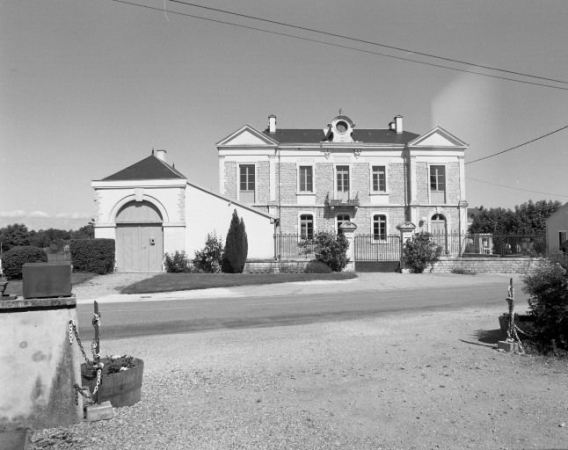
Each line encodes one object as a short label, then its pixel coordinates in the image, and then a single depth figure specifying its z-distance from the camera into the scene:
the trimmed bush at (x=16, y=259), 20.02
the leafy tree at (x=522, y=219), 52.13
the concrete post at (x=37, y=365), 4.10
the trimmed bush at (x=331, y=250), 23.92
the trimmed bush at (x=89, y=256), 22.73
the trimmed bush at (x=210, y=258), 24.50
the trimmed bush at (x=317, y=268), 23.19
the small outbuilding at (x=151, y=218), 24.86
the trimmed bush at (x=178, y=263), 24.14
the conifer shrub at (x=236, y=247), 23.77
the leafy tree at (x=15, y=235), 73.17
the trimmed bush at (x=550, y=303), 6.55
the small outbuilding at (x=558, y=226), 36.31
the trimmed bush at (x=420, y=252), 24.66
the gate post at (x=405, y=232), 25.30
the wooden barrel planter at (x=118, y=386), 4.57
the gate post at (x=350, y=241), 24.42
